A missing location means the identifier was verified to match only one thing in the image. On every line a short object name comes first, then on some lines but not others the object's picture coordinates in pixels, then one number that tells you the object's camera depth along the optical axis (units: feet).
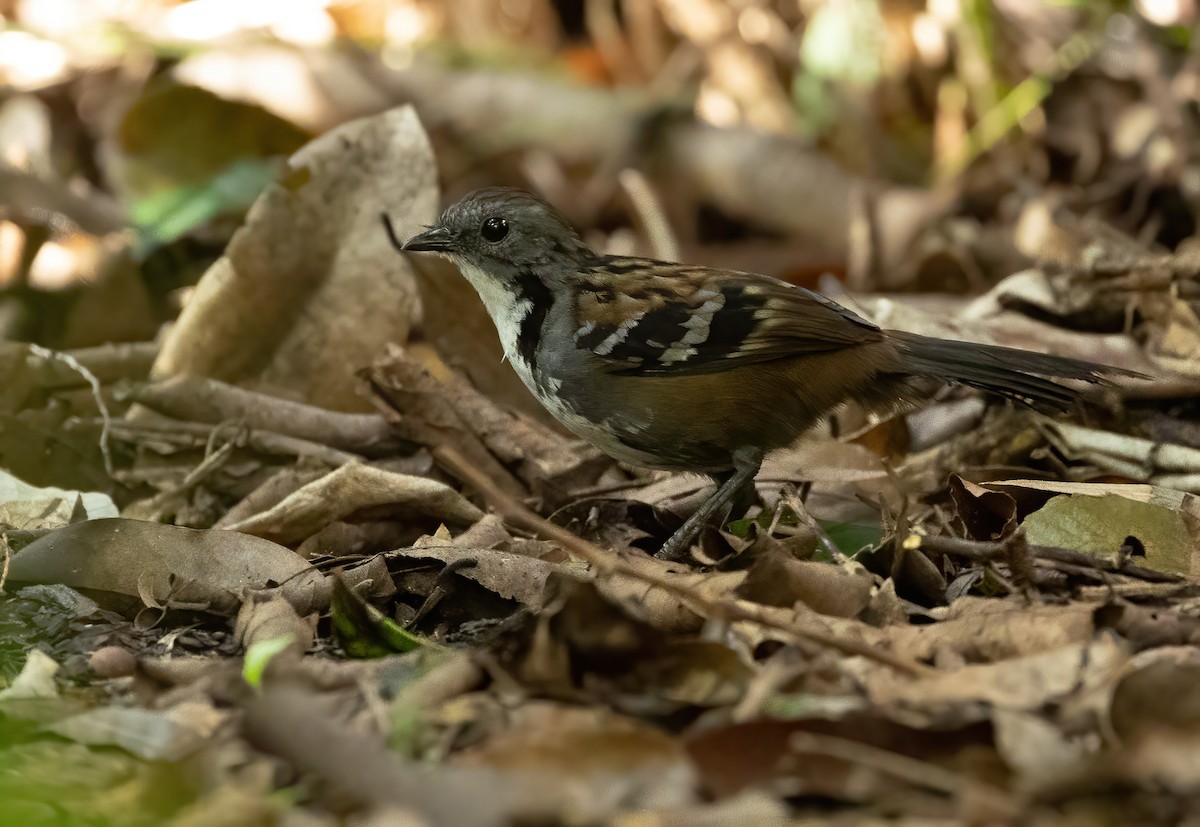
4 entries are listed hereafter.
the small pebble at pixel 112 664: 19.84
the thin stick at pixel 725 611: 16.46
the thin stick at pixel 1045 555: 21.02
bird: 26.81
